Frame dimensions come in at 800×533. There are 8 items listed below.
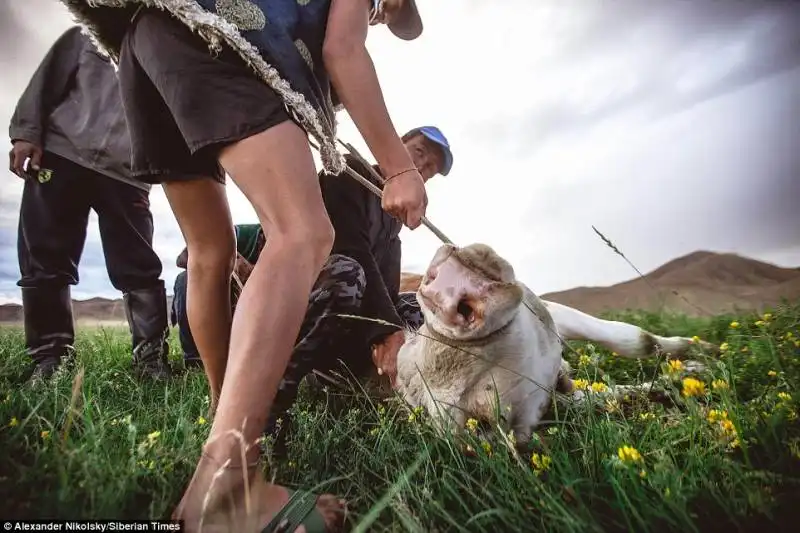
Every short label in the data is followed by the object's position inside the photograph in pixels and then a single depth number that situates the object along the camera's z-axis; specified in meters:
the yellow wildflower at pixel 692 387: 1.01
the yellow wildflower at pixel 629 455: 0.87
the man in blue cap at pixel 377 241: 1.74
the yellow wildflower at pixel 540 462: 1.06
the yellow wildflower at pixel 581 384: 1.37
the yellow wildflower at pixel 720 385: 1.06
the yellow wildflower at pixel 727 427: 1.00
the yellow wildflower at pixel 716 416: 1.06
